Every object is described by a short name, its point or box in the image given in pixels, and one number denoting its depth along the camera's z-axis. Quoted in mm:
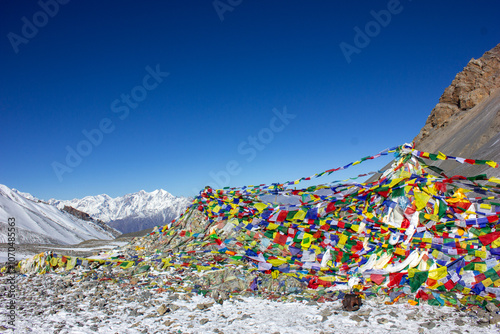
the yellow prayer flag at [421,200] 8250
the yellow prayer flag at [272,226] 9969
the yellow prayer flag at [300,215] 9727
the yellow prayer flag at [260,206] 11164
